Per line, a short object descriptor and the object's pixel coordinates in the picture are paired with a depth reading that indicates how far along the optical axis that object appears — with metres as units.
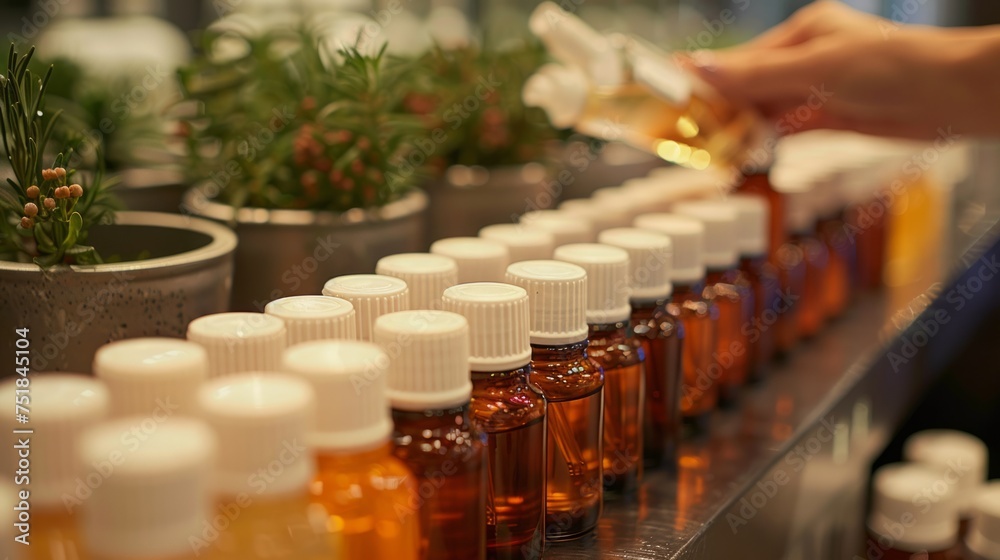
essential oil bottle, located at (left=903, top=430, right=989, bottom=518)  1.12
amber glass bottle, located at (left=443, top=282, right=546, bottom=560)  0.49
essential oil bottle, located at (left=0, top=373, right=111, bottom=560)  0.34
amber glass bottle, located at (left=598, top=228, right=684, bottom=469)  0.66
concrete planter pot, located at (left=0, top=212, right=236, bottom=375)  0.51
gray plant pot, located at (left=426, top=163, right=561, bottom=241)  0.92
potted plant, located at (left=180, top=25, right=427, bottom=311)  0.68
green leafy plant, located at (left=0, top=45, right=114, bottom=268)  0.50
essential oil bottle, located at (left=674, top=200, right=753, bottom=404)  0.80
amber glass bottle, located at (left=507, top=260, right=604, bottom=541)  0.54
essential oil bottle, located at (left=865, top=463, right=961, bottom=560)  1.00
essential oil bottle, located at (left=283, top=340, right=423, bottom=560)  0.39
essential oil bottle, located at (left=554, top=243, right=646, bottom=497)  0.60
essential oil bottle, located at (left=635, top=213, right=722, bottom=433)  0.73
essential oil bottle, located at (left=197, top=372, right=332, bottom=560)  0.35
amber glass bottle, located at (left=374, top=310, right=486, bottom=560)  0.43
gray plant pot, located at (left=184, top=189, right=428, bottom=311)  0.67
